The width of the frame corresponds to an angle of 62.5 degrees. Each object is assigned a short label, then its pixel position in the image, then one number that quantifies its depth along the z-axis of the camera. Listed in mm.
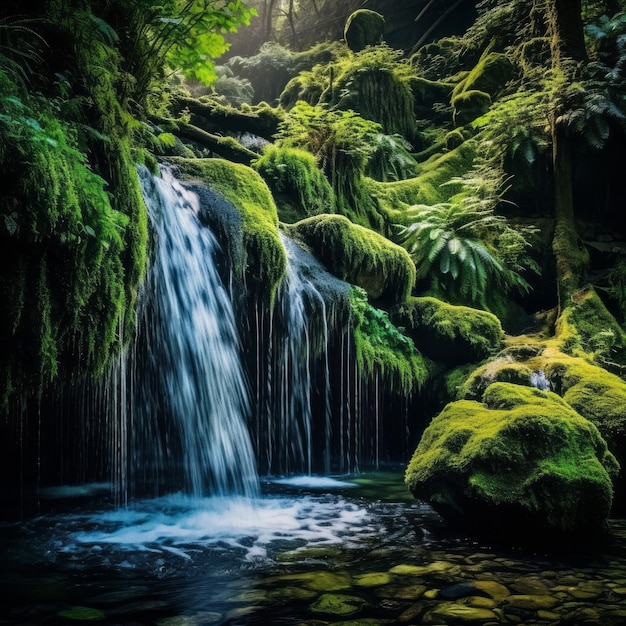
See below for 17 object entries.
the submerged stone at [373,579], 3180
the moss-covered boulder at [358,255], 8211
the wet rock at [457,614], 2678
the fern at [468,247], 10102
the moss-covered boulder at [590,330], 8727
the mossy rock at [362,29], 18453
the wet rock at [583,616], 2660
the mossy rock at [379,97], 15289
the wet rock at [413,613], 2699
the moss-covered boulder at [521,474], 3914
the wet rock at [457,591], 2973
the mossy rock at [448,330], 8691
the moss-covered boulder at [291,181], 9828
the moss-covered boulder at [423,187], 11664
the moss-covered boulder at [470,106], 14341
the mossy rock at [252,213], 6496
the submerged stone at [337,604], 2783
